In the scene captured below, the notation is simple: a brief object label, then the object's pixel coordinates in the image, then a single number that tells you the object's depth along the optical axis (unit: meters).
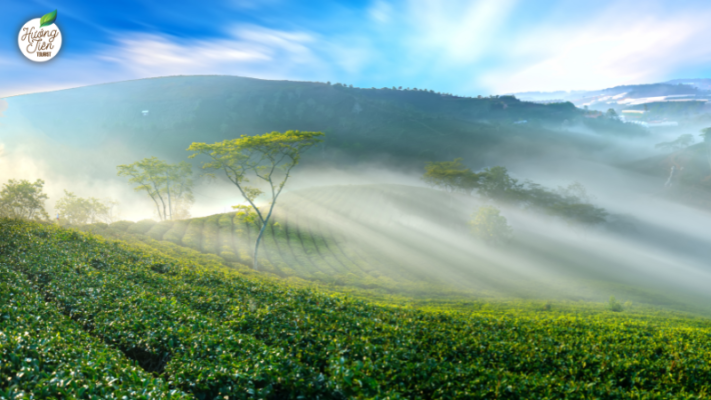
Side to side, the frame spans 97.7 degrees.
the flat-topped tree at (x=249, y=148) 36.62
